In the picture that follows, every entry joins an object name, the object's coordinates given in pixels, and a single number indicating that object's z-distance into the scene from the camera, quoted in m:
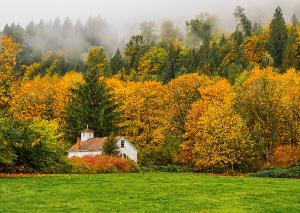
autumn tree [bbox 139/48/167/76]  135.62
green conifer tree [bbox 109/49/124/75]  138.84
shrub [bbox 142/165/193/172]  50.90
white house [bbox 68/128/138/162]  57.56
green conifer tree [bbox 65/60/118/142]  65.44
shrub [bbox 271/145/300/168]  49.59
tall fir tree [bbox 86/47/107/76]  143.80
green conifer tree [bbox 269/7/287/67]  110.00
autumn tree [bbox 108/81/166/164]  58.81
